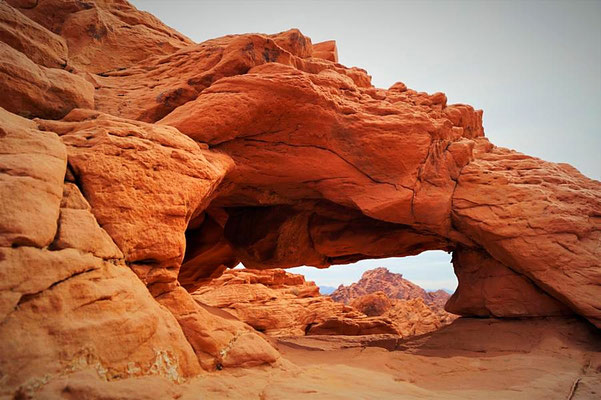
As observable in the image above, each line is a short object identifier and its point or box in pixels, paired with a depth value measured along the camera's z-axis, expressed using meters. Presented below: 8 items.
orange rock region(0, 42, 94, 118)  4.80
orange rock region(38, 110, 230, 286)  4.11
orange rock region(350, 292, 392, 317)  21.88
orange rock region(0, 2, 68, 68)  5.62
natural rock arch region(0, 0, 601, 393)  3.11
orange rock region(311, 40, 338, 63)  10.47
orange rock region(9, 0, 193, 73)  8.73
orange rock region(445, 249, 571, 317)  8.08
